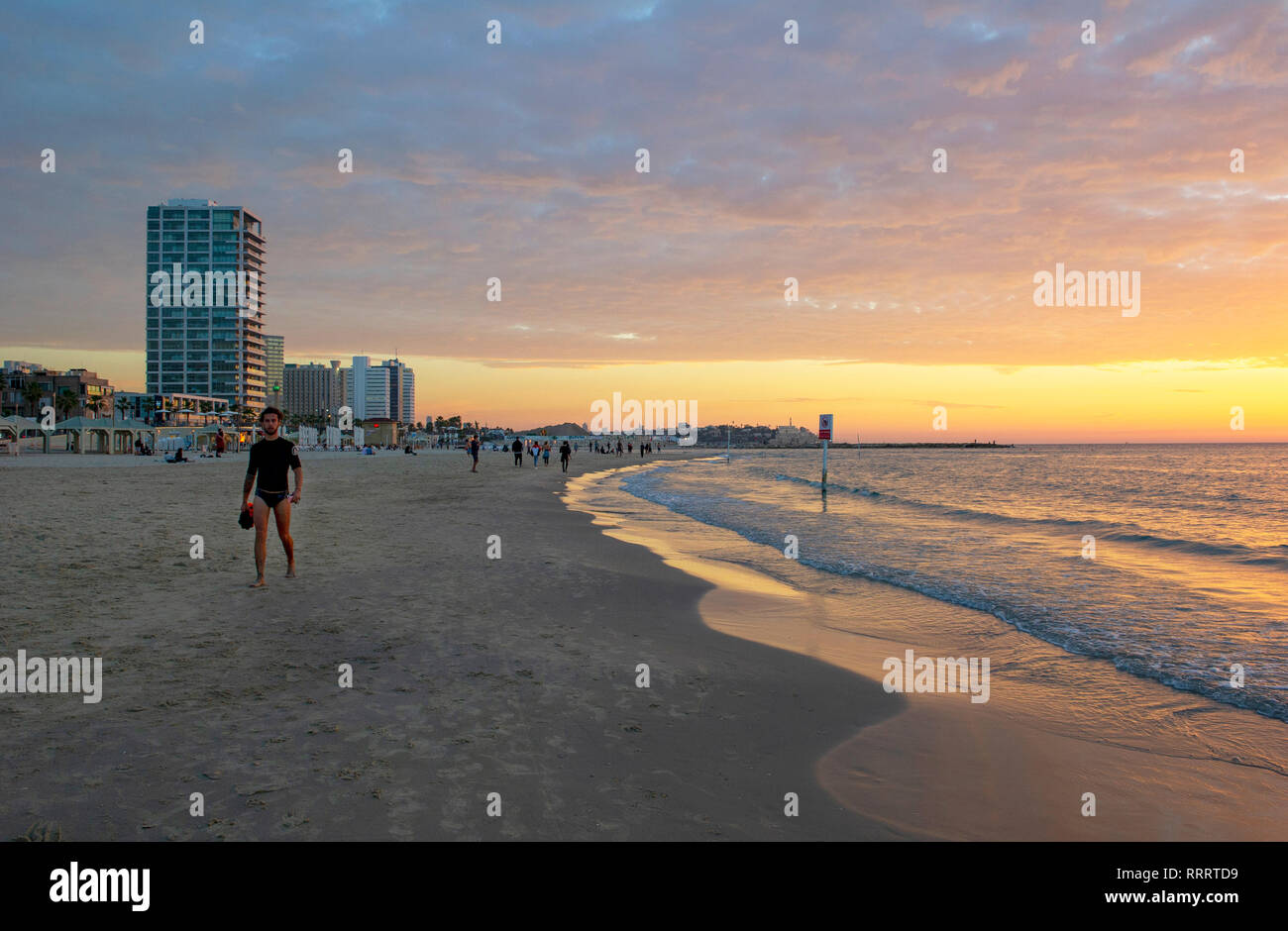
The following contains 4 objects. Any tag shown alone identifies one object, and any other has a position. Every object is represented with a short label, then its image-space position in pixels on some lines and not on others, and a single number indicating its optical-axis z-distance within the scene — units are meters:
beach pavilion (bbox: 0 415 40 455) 59.33
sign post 36.91
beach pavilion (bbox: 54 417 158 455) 62.38
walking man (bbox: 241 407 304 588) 8.78
